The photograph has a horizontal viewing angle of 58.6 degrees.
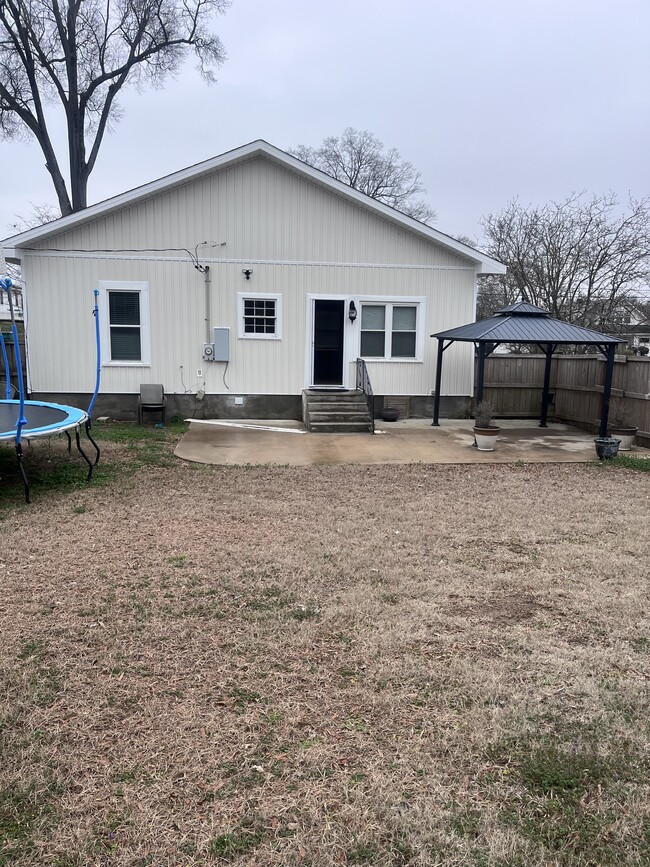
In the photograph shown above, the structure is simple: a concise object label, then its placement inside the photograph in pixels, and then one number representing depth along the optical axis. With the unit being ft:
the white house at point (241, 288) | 36.91
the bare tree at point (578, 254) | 52.70
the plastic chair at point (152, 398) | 37.32
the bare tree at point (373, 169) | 101.50
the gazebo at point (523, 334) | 32.17
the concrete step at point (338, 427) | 35.81
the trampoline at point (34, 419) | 20.52
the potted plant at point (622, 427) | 31.89
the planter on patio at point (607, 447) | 28.91
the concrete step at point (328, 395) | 37.78
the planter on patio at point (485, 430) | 30.63
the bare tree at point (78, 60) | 66.44
